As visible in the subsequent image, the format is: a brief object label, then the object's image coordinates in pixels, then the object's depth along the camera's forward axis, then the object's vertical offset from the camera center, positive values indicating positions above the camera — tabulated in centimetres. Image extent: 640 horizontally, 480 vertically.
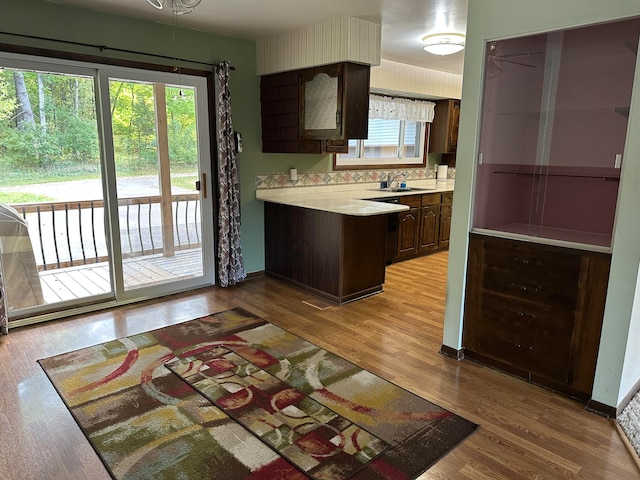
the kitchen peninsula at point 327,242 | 414 -88
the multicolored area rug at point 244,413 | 204 -141
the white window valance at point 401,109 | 588 +64
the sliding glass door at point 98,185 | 351 -31
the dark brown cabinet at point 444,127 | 660 +43
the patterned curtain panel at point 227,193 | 435 -42
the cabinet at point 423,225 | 571 -93
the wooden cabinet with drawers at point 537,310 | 252 -94
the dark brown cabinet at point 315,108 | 407 +44
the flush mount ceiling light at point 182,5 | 328 +110
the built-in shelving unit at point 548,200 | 252 -29
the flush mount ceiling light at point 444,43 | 425 +110
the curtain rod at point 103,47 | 334 +85
